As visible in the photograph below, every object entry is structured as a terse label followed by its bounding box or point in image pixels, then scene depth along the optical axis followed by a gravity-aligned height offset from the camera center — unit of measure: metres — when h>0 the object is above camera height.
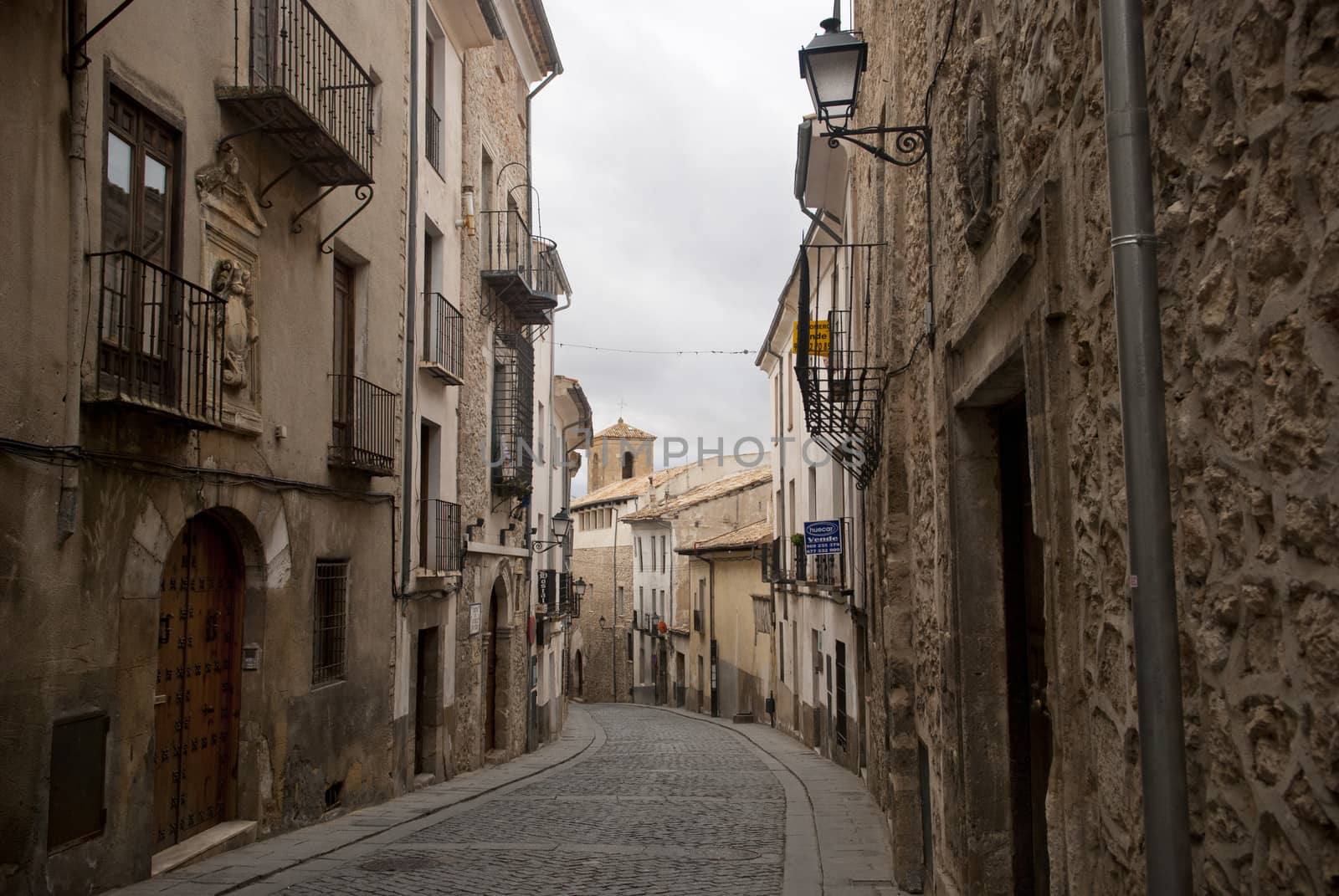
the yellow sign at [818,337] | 14.31 +3.08
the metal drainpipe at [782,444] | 25.31 +2.73
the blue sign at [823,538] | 16.17 +0.43
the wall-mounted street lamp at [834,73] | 6.97 +3.00
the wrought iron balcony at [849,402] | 9.39 +1.46
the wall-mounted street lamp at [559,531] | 24.39 +0.96
